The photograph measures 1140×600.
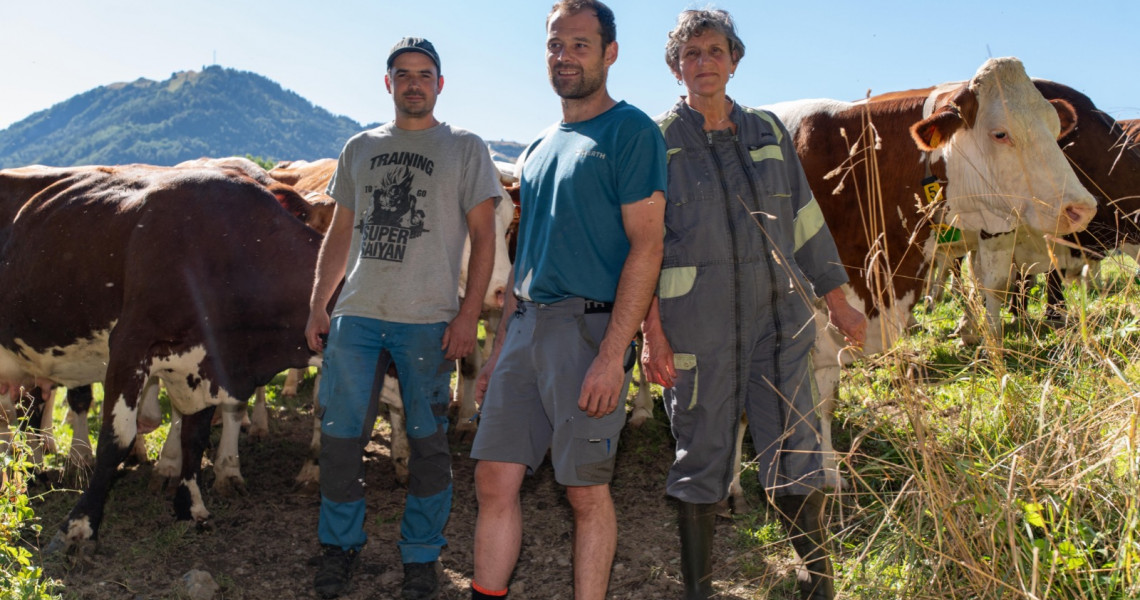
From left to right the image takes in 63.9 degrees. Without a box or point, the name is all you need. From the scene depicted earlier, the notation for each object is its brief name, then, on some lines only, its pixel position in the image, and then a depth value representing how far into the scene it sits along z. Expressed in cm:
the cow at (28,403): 600
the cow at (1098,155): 708
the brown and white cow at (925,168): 432
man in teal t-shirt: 292
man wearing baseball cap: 393
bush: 313
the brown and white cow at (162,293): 494
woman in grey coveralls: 313
